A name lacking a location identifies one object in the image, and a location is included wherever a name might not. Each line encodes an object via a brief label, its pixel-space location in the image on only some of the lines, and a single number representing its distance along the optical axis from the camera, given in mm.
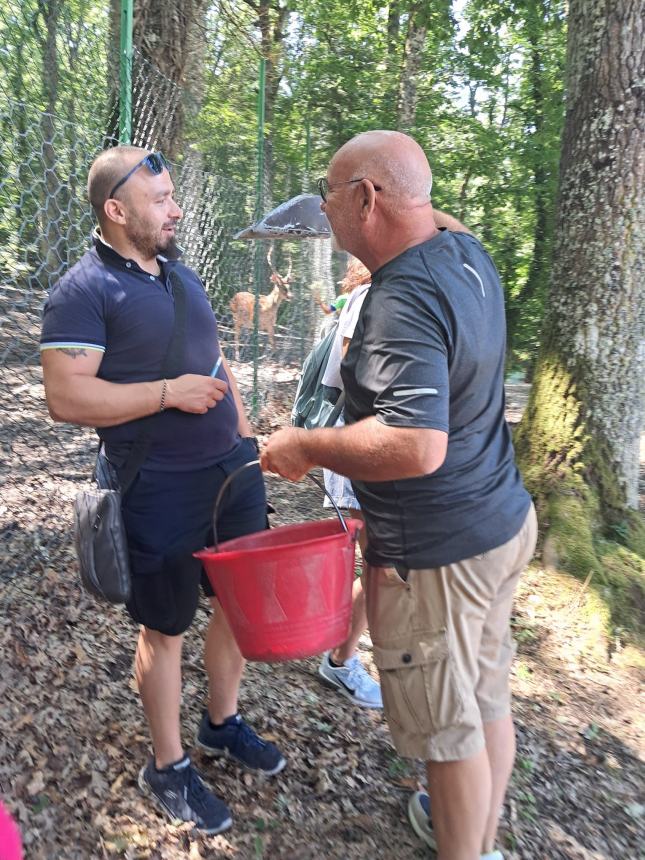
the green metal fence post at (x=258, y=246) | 6270
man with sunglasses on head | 1998
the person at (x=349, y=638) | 3046
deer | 6893
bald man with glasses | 1700
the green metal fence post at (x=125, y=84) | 3354
